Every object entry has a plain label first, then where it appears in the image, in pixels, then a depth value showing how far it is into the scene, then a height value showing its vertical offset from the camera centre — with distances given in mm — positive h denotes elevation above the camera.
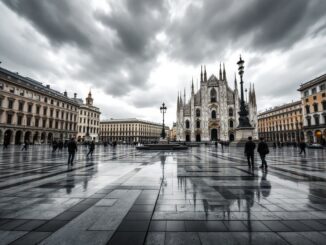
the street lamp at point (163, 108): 25388 +4669
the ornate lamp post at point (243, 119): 25448 +3104
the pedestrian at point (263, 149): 7955 -466
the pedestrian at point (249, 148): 8522 -443
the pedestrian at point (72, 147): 9506 -447
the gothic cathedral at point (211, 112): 51500 +8631
